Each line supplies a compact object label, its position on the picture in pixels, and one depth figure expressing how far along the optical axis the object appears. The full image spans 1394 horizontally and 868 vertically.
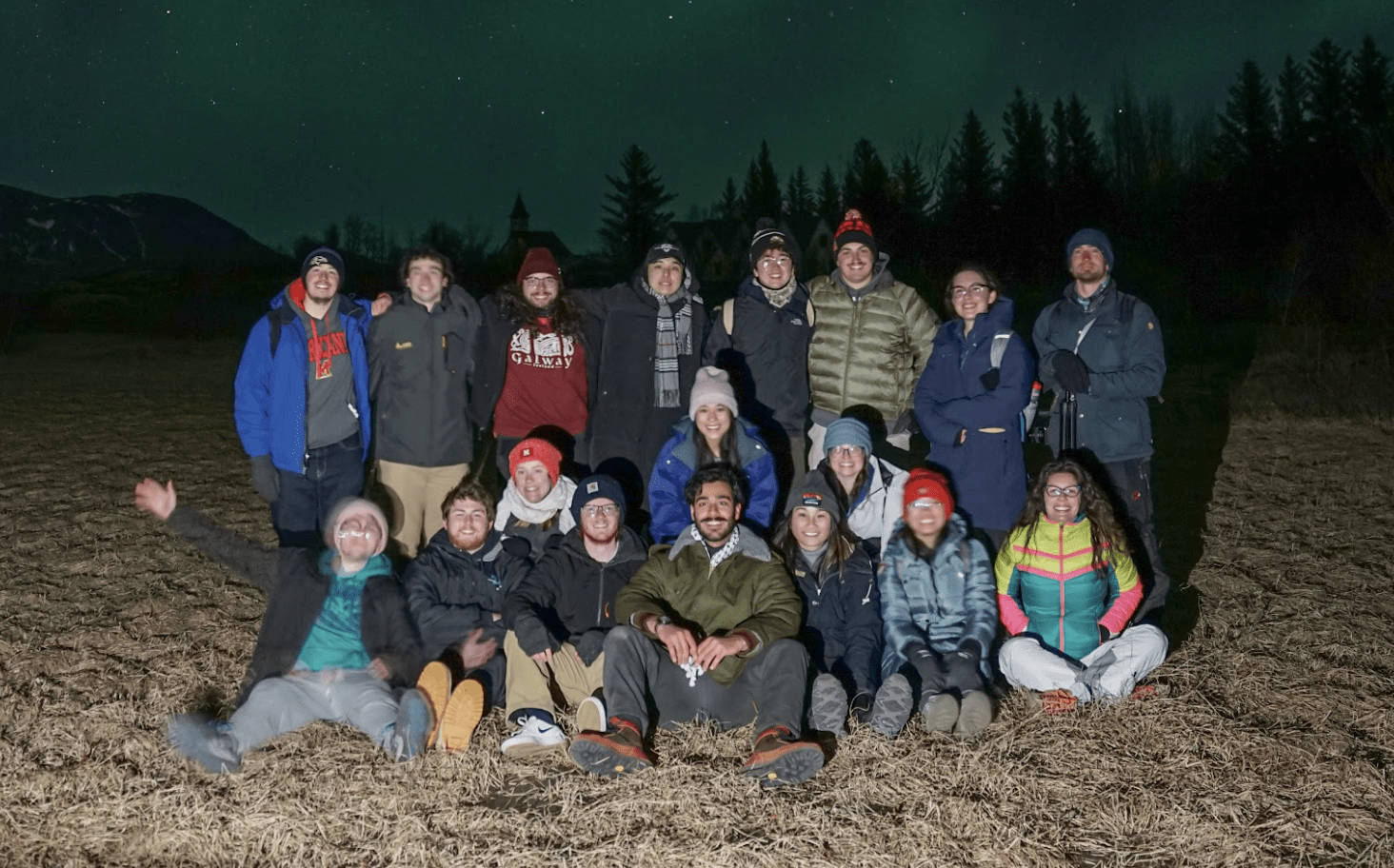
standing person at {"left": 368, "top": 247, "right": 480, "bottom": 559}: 5.64
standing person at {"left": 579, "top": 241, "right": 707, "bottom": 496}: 5.90
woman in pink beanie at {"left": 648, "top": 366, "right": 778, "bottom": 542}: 5.22
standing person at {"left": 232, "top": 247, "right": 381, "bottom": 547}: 5.25
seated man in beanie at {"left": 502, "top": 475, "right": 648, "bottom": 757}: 4.41
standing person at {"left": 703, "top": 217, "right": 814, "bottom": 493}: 5.91
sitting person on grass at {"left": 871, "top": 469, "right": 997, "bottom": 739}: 4.39
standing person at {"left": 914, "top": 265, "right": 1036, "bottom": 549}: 5.22
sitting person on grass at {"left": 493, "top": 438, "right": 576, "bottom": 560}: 5.05
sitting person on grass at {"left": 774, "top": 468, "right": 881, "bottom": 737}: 4.71
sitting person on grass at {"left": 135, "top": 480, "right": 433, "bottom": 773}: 4.28
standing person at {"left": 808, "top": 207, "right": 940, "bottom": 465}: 5.81
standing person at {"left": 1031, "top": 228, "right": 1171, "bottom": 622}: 5.38
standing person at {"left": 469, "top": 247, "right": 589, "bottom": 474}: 5.75
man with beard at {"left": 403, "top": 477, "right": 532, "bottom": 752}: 4.66
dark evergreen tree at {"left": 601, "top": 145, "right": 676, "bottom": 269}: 61.59
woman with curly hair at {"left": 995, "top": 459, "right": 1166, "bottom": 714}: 4.66
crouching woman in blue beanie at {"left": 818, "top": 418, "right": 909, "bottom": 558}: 5.07
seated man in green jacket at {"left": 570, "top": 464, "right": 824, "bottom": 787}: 3.91
